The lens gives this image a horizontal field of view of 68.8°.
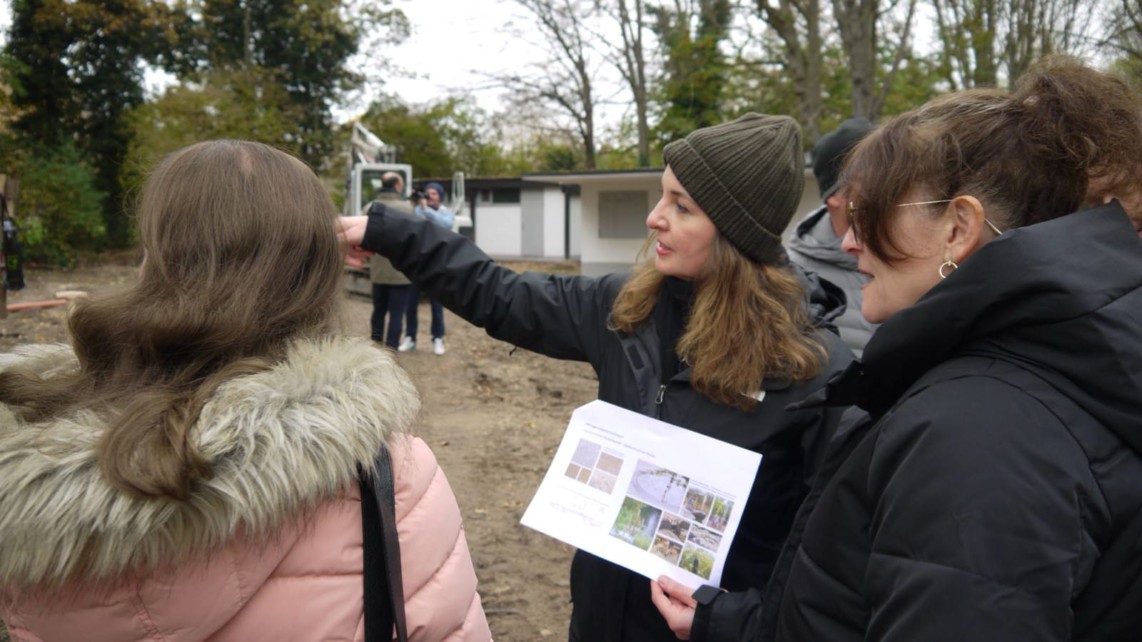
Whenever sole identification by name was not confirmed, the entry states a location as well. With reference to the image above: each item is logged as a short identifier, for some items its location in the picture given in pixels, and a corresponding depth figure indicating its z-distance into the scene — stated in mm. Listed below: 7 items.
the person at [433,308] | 10336
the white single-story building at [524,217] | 31781
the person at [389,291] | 9133
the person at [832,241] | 3240
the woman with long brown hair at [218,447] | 1135
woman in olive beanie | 2025
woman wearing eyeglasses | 971
